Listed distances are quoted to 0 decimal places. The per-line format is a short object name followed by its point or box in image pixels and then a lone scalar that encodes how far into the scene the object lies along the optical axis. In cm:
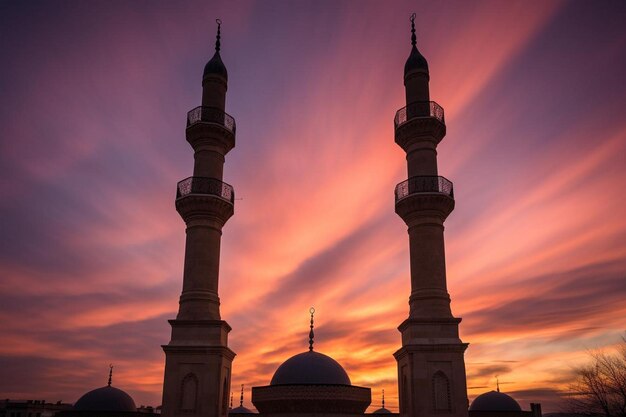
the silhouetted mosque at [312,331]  2220
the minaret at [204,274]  2234
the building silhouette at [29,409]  5238
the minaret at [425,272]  2200
